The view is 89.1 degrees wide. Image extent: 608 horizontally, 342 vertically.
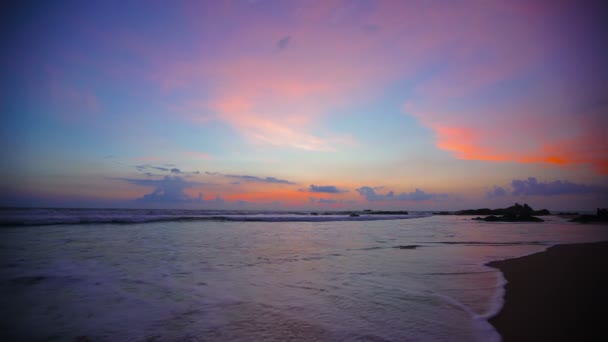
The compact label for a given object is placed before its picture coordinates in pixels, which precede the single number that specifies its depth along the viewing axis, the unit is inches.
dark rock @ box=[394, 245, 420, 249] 468.1
